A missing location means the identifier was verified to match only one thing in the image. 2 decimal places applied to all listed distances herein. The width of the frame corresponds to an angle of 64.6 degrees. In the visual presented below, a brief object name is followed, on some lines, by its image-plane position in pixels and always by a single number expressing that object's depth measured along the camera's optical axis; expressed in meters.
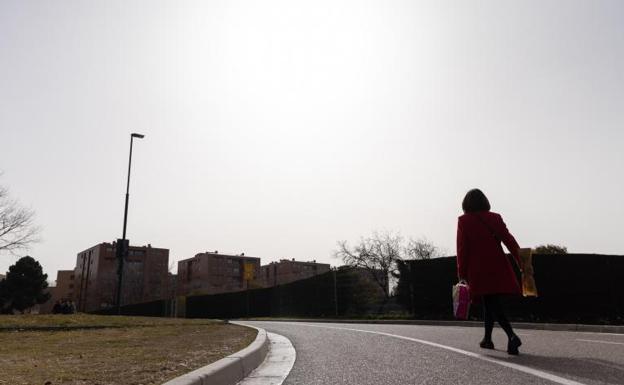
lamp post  22.98
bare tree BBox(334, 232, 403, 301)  49.97
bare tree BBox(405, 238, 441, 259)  64.38
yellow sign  37.41
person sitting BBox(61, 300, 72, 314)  24.83
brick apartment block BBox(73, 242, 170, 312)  97.06
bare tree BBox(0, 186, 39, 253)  33.09
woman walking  5.85
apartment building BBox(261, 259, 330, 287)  140.12
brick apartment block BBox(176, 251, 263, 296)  121.94
